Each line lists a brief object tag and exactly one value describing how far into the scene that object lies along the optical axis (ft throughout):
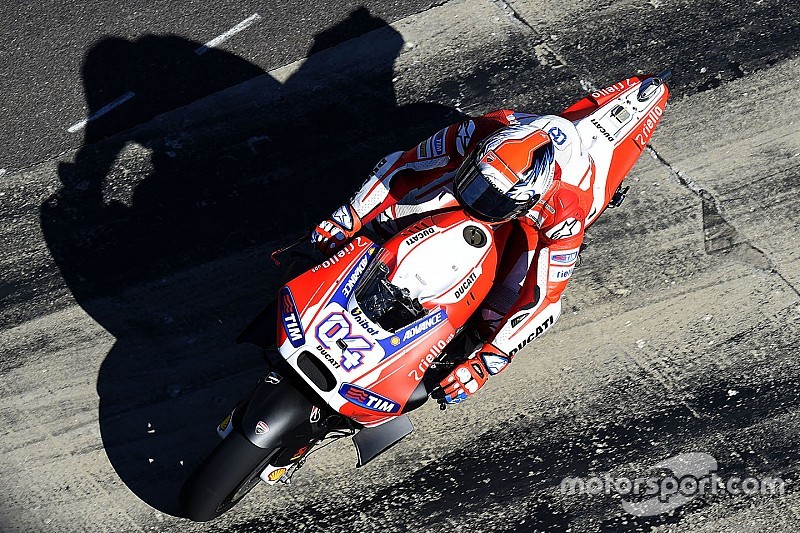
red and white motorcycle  43.16
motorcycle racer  45.47
